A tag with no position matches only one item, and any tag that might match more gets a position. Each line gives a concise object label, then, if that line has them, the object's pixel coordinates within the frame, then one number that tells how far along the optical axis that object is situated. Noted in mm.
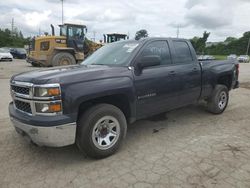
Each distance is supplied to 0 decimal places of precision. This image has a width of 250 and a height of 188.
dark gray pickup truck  2556
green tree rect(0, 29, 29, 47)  44428
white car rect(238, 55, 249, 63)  34686
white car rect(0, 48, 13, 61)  21781
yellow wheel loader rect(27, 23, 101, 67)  13254
